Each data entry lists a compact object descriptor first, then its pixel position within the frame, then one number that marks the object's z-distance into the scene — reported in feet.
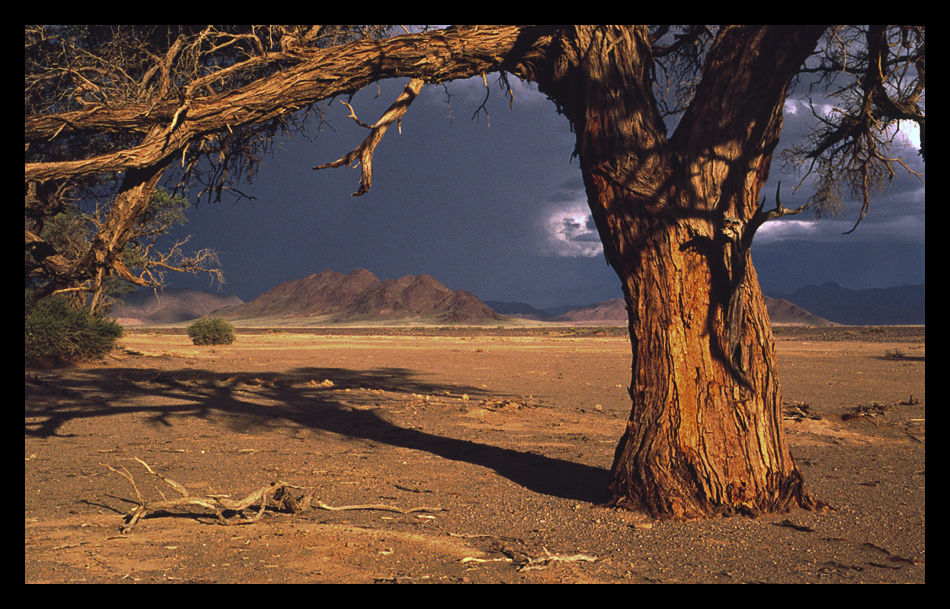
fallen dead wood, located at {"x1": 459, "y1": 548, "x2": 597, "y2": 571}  13.41
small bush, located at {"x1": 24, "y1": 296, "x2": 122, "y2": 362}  59.16
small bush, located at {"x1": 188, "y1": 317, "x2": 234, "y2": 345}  131.85
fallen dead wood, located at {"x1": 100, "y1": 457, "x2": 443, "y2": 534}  16.21
